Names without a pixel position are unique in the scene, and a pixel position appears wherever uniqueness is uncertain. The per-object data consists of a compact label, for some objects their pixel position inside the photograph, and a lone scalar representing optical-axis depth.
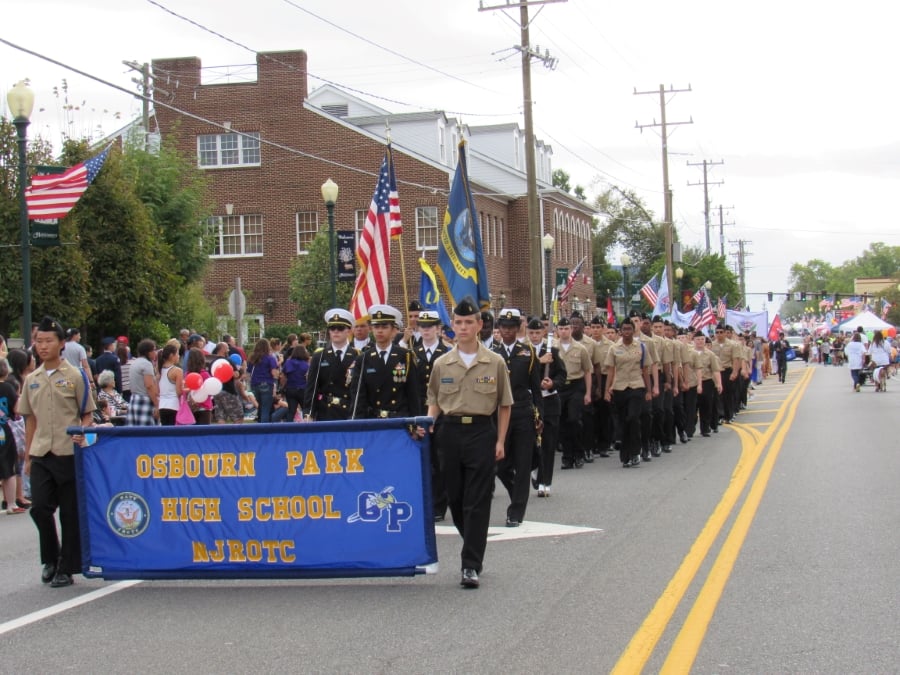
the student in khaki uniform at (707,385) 21.58
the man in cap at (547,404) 12.92
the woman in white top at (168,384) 15.72
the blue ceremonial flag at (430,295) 19.56
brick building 46.53
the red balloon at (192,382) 15.97
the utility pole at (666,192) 49.97
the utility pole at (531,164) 26.03
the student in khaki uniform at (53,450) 8.73
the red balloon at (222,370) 17.48
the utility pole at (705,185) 84.88
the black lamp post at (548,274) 36.00
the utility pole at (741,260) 122.50
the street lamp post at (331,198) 23.66
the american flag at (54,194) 18.25
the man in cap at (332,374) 11.62
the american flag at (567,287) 30.79
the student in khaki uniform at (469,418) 8.34
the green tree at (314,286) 42.69
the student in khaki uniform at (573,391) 16.12
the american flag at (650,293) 41.22
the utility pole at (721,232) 105.38
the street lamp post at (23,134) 17.17
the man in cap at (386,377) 10.92
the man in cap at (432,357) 11.18
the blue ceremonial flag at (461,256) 14.66
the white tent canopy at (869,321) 56.75
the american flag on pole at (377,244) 14.46
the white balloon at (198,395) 16.22
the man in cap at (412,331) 12.87
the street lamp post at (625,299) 66.20
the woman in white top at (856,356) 36.72
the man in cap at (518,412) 10.34
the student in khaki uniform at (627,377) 16.53
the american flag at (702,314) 39.41
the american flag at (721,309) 45.93
